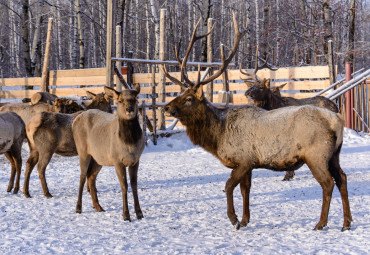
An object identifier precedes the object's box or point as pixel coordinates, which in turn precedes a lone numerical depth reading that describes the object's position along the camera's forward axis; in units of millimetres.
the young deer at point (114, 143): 11797
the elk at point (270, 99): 18719
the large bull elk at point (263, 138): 10164
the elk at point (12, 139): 14953
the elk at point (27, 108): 22266
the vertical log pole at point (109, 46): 25219
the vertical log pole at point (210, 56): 29028
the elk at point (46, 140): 14444
